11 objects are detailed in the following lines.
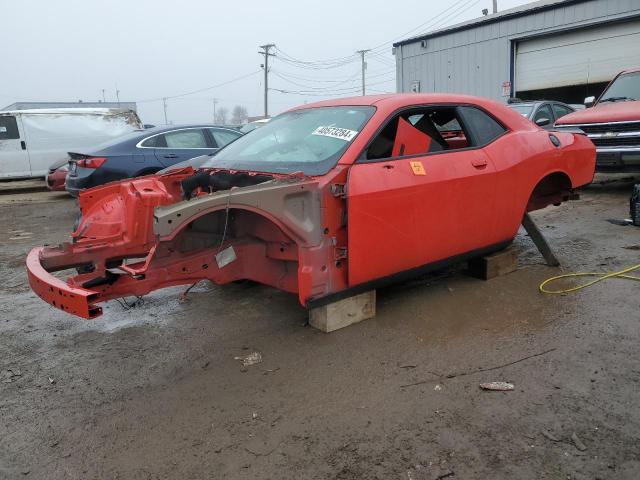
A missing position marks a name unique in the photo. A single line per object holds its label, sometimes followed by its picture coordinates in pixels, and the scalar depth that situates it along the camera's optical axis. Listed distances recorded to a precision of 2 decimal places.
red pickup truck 7.51
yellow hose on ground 4.28
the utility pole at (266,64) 48.62
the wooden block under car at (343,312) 3.61
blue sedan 7.69
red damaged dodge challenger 3.09
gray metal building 15.40
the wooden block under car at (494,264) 4.54
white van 12.95
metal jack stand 4.91
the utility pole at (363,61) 58.82
